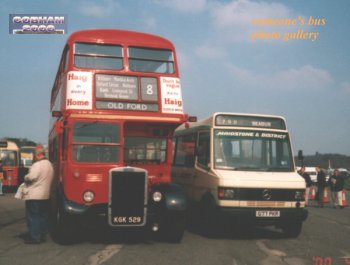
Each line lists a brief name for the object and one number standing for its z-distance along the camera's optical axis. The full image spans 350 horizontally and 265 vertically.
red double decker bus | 9.72
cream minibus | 10.48
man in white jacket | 9.71
